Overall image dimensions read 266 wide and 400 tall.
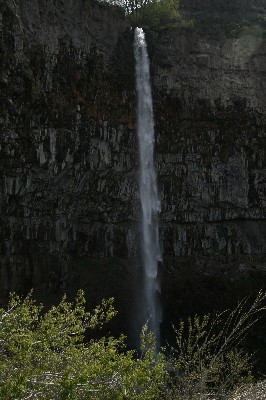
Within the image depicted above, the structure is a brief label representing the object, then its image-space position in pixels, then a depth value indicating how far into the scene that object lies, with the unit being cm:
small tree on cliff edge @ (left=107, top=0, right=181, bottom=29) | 3159
